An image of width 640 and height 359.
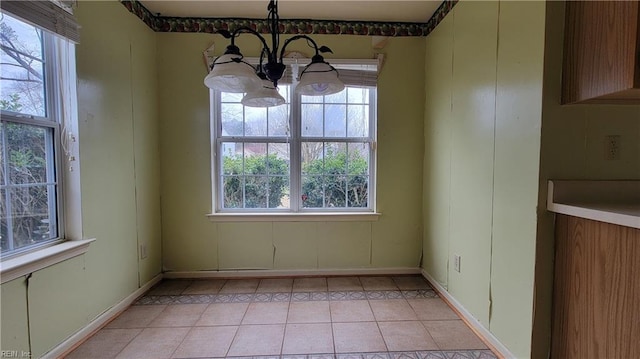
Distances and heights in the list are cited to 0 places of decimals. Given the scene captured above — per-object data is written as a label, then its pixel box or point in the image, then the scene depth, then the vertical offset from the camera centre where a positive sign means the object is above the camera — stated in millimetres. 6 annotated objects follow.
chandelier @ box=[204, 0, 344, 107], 1192 +406
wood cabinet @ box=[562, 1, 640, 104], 1059 +484
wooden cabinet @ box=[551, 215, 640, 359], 1098 -540
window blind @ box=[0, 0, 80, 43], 1362 +799
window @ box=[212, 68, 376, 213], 2730 +141
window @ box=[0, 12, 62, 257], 1413 +154
